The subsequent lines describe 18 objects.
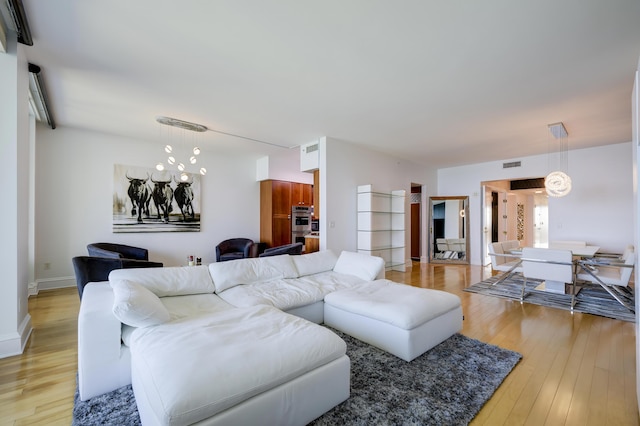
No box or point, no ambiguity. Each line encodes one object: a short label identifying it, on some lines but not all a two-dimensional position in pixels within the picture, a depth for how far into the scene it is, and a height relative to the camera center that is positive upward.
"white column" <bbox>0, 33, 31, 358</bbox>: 2.46 +0.14
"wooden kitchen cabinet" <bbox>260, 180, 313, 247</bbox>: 6.76 +0.10
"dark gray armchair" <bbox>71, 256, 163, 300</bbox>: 3.17 -0.66
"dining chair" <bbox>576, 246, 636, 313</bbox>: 3.53 -0.86
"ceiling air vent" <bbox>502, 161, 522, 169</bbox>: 6.73 +1.22
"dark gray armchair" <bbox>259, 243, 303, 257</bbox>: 4.92 -0.68
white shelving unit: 5.63 -0.25
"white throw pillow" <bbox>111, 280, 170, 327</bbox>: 1.86 -0.66
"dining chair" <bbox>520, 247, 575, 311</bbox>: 3.63 -0.70
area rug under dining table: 3.55 -1.27
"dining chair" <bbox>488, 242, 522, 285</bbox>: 4.55 -0.87
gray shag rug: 1.68 -1.25
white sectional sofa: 1.34 -0.84
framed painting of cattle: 5.22 +0.25
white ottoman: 2.37 -0.98
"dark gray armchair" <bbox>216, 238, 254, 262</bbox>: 6.09 -0.82
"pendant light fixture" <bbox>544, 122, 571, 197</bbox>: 4.47 +0.56
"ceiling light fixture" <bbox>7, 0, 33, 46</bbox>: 2.01 +1.51
